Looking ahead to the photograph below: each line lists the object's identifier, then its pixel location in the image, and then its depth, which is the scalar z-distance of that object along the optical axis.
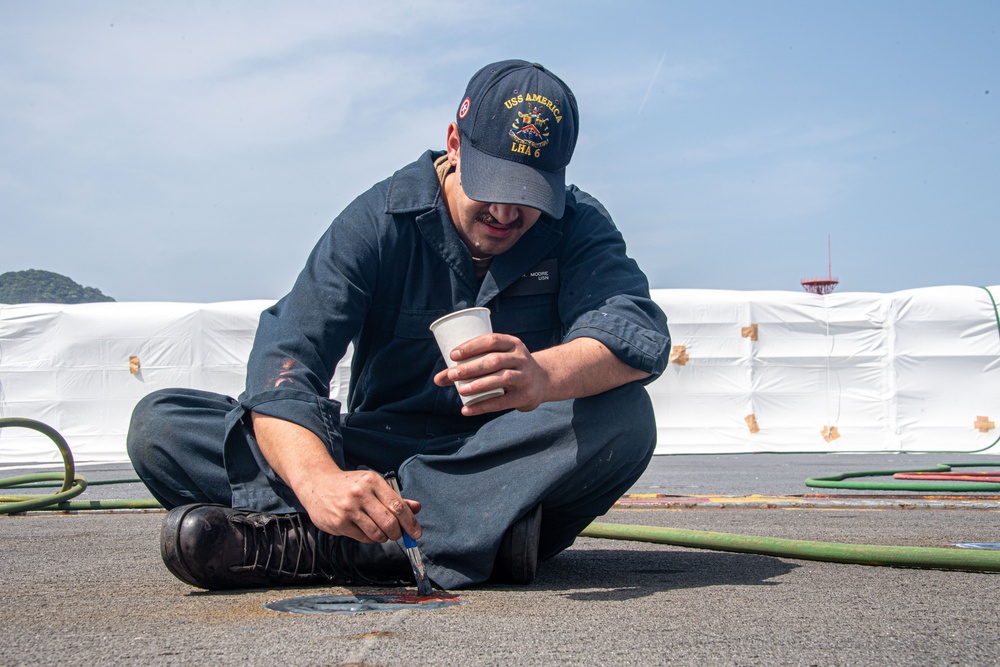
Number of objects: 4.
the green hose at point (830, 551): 2.05
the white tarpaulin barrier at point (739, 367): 9.84
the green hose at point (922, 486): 4.28
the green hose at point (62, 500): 3.67
